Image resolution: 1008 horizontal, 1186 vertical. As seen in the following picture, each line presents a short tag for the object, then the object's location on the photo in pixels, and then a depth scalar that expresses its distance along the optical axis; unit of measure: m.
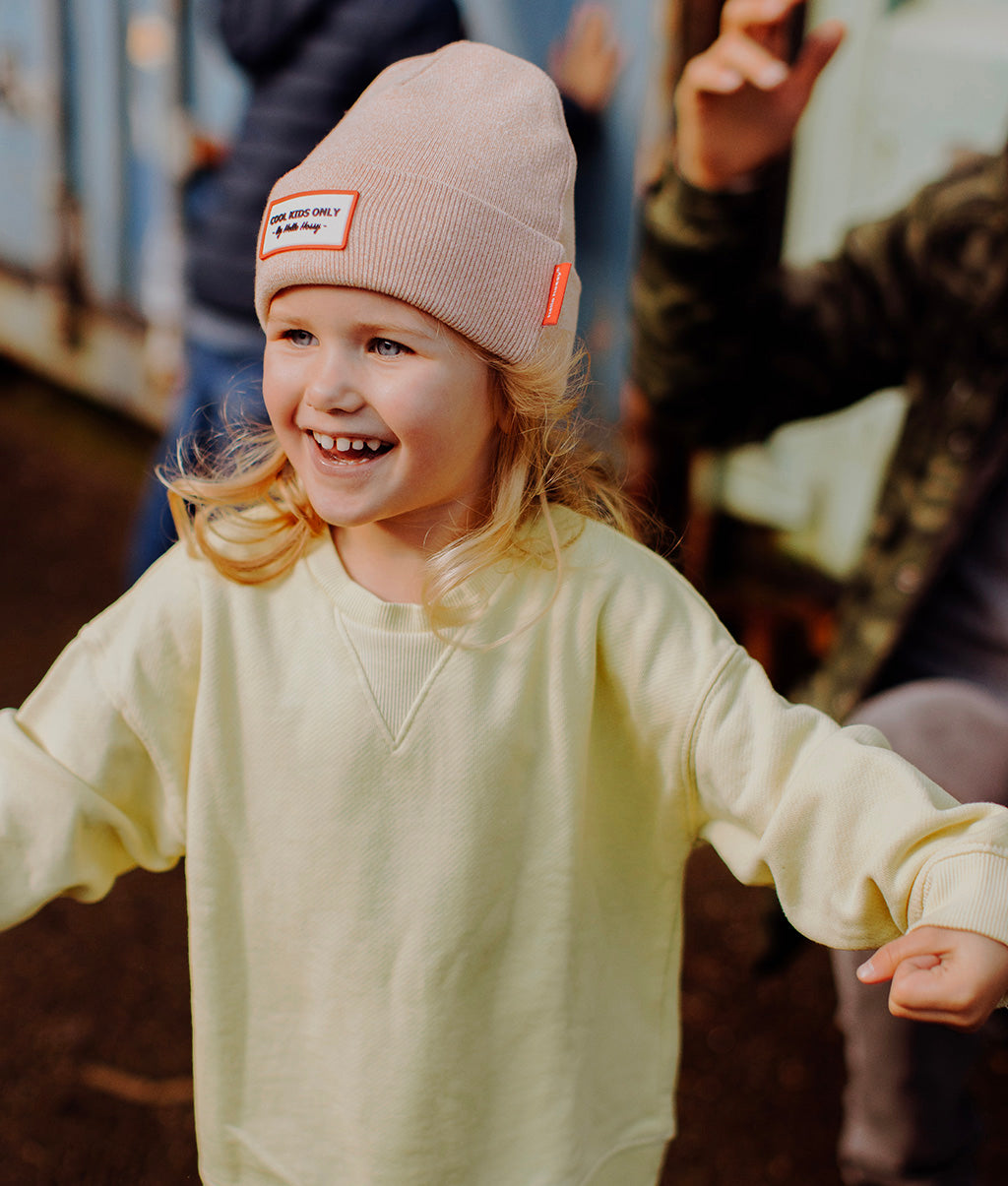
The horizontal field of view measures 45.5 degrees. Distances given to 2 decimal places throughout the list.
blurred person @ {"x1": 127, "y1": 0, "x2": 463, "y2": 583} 2.41
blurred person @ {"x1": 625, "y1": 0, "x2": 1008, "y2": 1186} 1.70
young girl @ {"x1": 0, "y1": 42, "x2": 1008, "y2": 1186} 1.11
